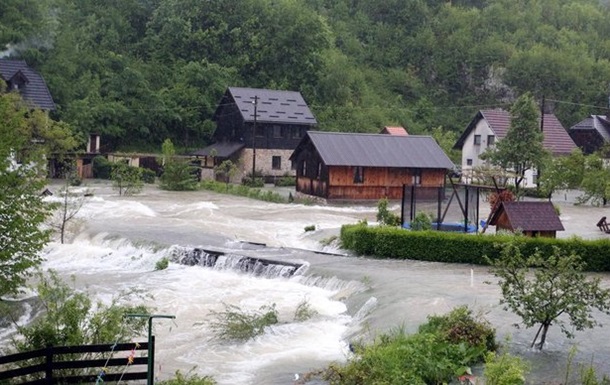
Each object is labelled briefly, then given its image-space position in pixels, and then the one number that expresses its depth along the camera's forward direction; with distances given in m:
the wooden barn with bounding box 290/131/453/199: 46.78
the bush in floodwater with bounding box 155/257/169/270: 26.77
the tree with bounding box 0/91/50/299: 17.27
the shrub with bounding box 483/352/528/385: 11.15
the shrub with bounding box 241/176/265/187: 55.94
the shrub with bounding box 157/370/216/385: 11.89
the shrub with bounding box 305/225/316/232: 33.50
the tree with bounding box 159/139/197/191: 51.50
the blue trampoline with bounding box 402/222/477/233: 30.50
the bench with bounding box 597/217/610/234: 33.74
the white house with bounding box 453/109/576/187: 61.34
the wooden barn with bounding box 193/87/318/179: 61.66
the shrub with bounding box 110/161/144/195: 47.50
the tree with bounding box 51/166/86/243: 31.03
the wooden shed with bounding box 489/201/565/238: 27.80
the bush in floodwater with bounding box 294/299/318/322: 19.56
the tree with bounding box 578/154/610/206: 44.75
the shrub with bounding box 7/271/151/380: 12.85
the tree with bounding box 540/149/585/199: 48.69
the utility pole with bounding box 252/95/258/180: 57.26
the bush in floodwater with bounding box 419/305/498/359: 15.27
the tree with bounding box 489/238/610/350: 15.28
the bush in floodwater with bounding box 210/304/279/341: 17.92
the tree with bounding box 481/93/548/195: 49.16
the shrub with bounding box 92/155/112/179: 59.59
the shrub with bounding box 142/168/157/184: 57.06
